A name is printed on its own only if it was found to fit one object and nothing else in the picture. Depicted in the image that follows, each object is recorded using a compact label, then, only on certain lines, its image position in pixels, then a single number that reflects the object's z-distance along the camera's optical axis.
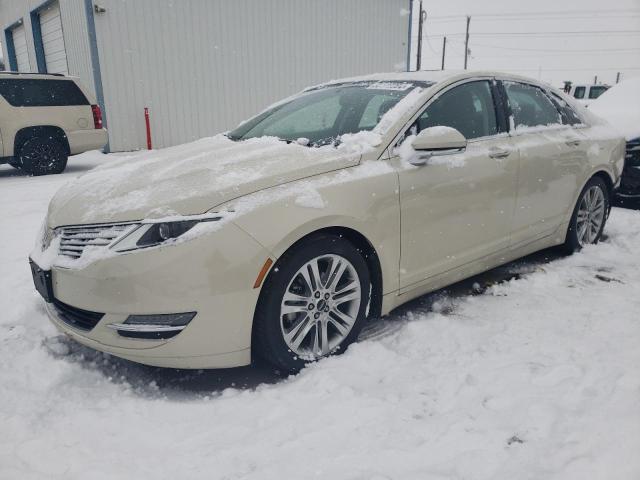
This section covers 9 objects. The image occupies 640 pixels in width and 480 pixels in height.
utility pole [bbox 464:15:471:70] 41.75
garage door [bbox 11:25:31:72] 15.76
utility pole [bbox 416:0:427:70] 20.83
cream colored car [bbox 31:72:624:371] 2.24
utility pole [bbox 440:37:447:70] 44.47
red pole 11.38
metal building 11.20
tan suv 8.45
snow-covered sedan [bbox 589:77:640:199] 5.62
